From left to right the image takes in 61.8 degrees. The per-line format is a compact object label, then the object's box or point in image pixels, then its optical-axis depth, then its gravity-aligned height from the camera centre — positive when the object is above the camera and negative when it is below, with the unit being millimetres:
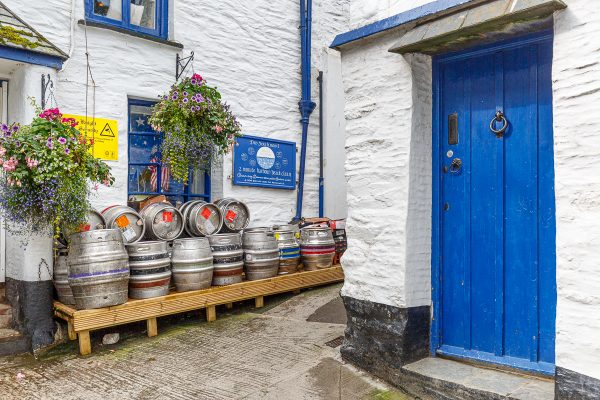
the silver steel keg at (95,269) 4328 -598
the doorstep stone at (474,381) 2924 -1132
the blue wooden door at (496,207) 3107 -44
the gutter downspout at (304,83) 7602 +1797
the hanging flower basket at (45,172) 4020 +226
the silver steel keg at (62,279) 4676 -738
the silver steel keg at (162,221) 5332 -228
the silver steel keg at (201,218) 5656 -203
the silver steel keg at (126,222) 5070 -223
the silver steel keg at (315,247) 6395 -597
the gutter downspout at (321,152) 7906 +764
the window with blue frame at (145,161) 6070 +476
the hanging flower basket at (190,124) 5578 +872
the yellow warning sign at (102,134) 5480 +738
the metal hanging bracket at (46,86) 4820 +1112
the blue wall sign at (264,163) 6848 +537
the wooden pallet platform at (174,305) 4375 -1029
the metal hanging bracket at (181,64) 6258 +1719
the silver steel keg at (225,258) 5457 -639
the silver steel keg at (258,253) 5758 -612
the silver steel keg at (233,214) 6035 -170
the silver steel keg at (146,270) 4750 -672
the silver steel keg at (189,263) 5066 -639
